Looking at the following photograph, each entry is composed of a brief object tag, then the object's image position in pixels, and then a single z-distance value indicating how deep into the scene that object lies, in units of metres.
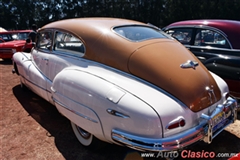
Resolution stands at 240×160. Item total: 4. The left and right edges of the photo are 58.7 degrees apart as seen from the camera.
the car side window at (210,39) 4.10
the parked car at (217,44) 3.57
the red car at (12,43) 8.75
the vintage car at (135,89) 2.03
